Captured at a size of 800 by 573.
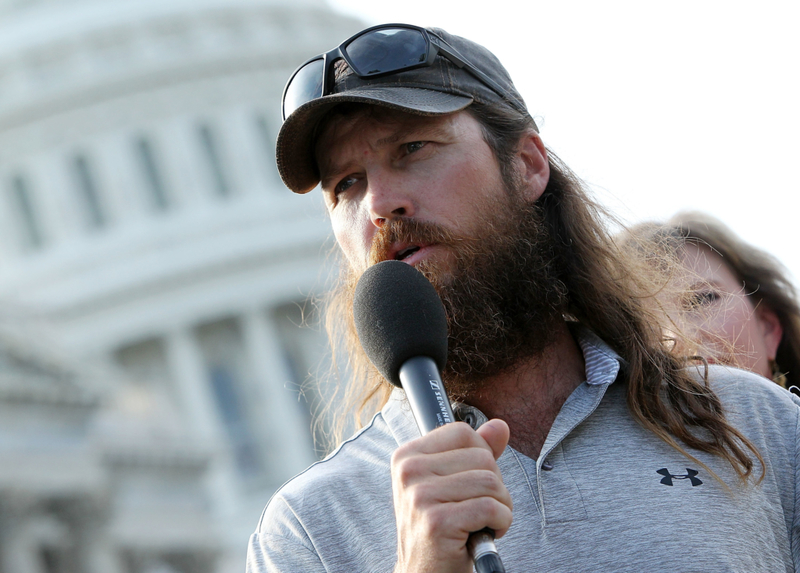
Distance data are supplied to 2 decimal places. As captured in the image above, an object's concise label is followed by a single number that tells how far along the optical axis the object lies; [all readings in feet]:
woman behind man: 22.53
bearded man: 14.34
